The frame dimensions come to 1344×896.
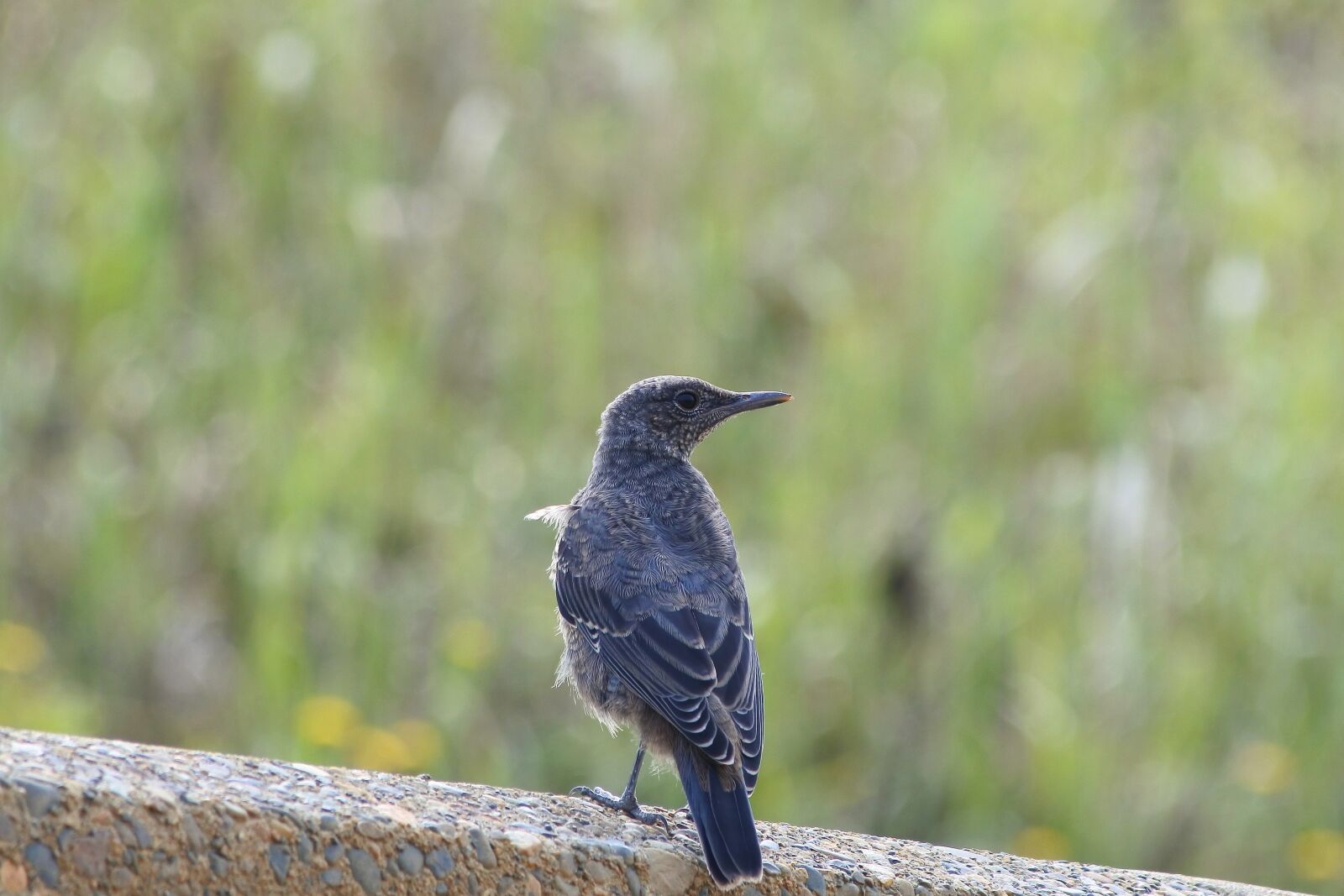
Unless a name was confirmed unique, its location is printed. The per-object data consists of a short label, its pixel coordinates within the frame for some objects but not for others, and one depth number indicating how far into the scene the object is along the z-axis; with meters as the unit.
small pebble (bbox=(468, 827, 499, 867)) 6.80
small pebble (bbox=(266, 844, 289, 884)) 6.37
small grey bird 8.01
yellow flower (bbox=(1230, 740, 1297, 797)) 12.68
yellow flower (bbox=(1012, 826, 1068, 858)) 12.34
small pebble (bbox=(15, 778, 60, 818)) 5.97
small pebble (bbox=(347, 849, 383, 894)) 6.57
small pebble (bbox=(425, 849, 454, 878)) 6.69
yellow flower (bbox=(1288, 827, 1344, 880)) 12.27
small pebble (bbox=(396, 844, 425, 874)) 6.64
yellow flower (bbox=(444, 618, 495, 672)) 13.20
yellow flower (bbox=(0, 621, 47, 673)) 13.02
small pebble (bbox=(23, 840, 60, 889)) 5.95
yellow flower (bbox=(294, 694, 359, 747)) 12.41
